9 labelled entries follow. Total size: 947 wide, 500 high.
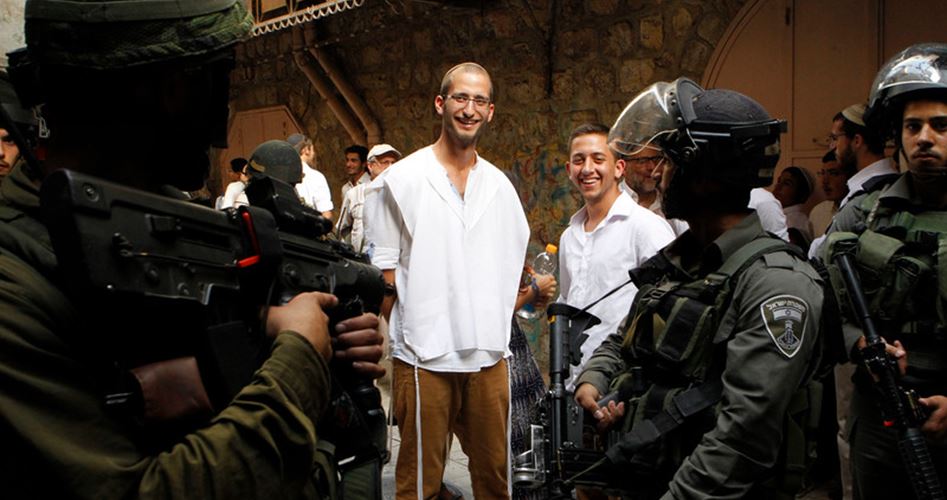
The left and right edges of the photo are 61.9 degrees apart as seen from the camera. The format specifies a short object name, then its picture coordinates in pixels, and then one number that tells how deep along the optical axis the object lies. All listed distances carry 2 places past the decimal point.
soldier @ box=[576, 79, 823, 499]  2.04
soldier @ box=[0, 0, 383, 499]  1.12
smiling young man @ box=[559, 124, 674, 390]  3.98
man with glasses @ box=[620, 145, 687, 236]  4.50
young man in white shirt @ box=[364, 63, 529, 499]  3.73
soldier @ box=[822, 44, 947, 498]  2.81
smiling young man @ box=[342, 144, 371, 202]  9.45
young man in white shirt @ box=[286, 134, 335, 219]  8.15
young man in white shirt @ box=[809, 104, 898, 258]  4.58
